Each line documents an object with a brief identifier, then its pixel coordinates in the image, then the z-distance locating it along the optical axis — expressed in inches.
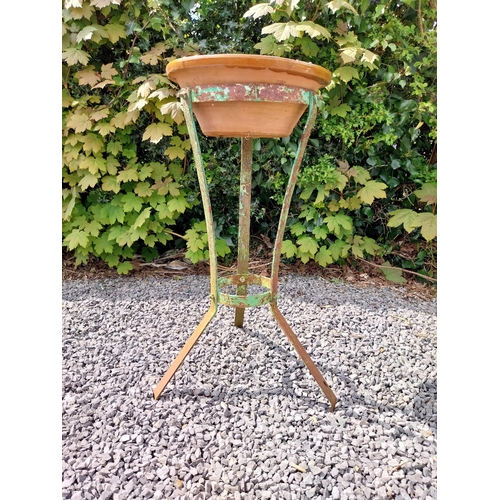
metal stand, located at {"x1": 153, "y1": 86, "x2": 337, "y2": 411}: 54.4
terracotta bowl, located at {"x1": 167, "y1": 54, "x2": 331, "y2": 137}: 47.3
